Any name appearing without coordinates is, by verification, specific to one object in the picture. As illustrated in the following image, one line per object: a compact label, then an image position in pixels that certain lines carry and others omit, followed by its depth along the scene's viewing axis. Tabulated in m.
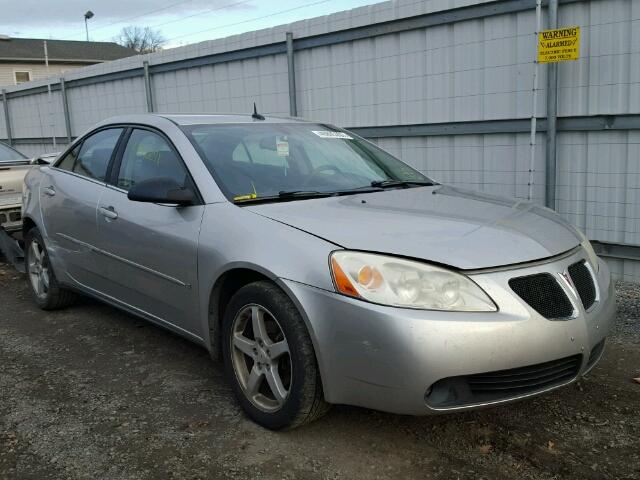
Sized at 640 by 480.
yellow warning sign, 5.50
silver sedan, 2.62
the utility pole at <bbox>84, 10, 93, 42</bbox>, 44.41
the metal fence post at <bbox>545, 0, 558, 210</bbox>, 5.68
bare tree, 64.19
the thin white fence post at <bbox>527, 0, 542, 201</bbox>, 5.76
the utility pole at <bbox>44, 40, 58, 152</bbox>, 14.37
